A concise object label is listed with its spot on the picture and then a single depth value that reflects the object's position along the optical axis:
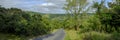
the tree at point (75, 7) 16.95
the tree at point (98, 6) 10.99
